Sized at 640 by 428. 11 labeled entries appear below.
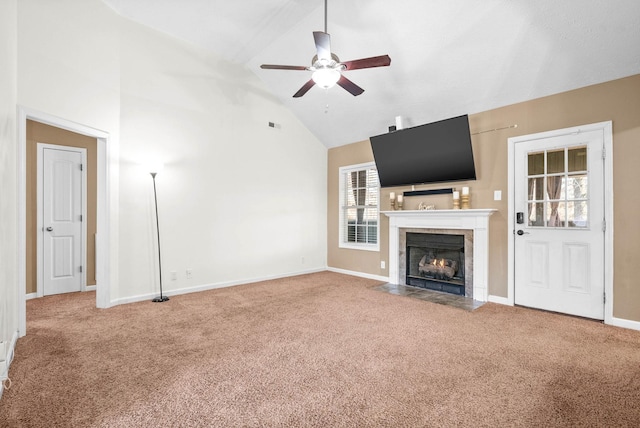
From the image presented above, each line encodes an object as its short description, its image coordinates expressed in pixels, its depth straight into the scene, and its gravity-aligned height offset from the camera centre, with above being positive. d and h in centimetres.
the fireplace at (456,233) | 416 -30
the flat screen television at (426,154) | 420 +87
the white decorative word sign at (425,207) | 473 +9
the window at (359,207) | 569 +11
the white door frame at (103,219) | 372 -6
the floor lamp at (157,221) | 409 -10
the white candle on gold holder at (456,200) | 441 +18
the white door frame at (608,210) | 324 +2
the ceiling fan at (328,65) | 274 +136
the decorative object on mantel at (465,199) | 432 +19
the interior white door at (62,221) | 443 -10
